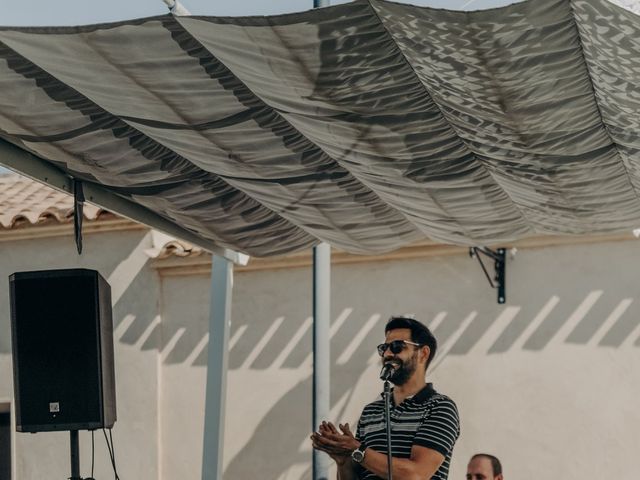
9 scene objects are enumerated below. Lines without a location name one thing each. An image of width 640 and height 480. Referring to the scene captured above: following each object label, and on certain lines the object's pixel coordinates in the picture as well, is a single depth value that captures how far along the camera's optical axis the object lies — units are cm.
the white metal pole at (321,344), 1384
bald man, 1275
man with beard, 943
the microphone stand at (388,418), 920
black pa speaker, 1024
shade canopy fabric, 706
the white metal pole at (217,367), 1316
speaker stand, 1044
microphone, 961
